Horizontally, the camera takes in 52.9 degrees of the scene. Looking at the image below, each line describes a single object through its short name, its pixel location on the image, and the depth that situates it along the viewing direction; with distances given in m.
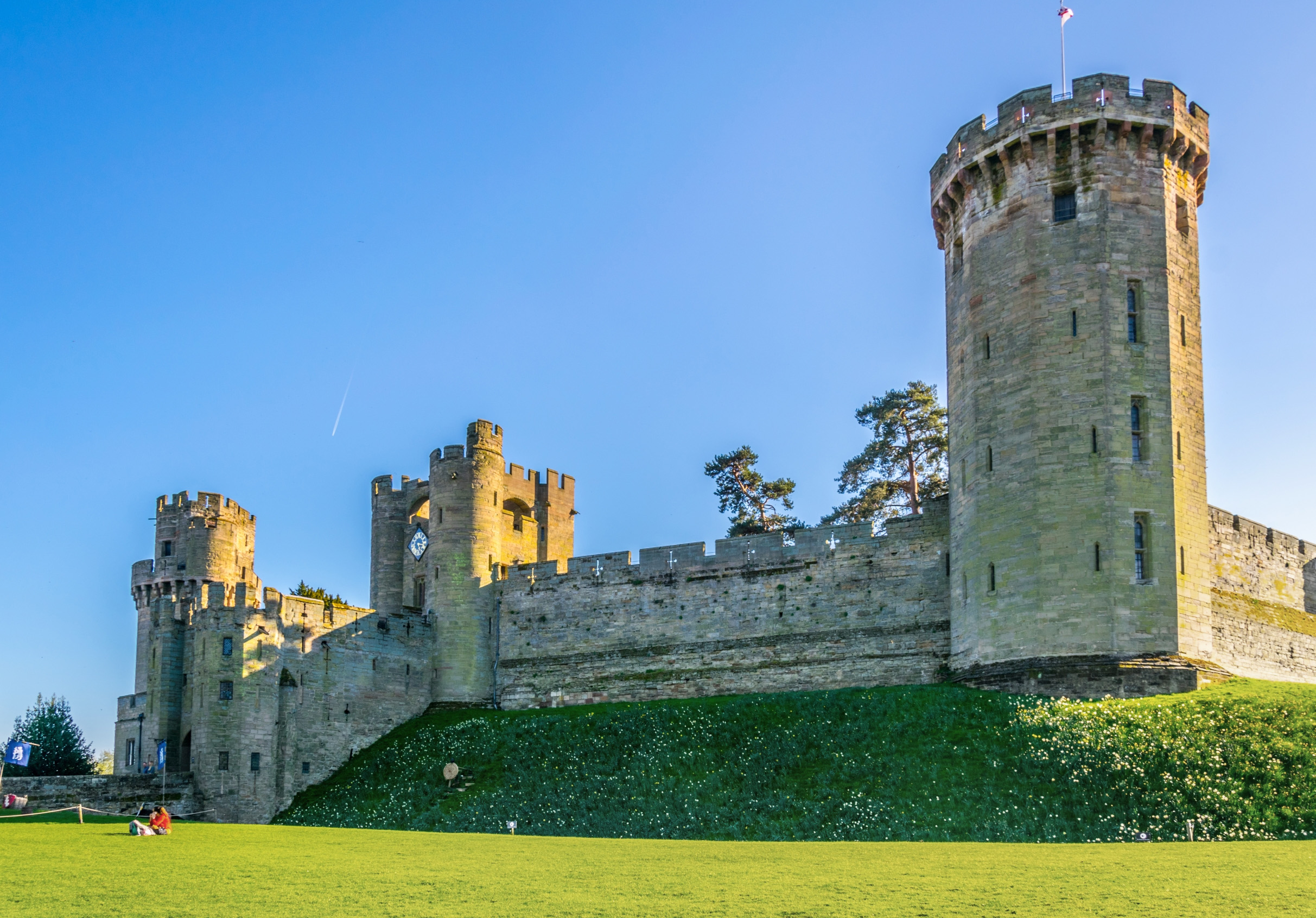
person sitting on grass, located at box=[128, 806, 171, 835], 26.69
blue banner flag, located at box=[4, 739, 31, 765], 31.16
